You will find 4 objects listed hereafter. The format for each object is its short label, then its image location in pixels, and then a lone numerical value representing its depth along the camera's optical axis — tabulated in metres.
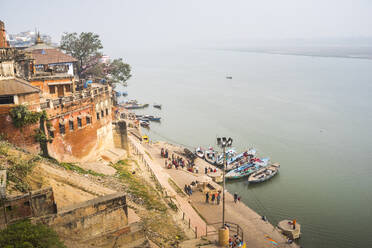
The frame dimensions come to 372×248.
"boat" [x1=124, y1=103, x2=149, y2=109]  81.31
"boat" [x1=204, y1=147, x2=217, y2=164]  44.53
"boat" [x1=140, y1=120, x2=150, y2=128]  65.00
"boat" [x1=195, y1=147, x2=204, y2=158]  46.30
